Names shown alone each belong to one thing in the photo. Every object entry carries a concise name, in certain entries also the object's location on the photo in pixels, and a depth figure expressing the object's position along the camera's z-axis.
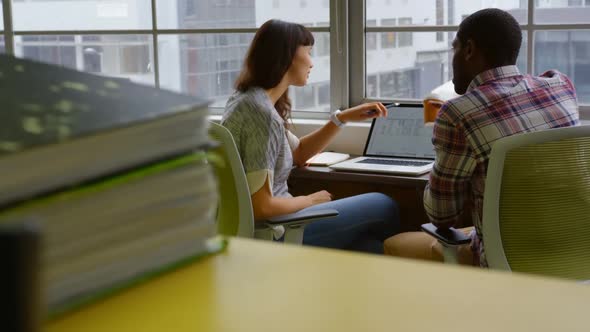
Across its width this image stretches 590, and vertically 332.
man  2.35
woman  2.87
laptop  3.21
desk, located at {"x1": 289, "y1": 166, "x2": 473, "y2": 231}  3.03
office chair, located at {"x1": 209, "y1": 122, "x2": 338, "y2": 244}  2.47
